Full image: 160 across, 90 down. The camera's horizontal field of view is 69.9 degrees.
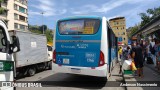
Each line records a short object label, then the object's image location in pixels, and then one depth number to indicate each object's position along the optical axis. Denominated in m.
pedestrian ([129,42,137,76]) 5.71
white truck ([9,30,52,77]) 6.21
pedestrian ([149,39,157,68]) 7.41
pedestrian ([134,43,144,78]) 5.65
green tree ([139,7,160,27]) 31.70
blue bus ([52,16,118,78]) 4.73
